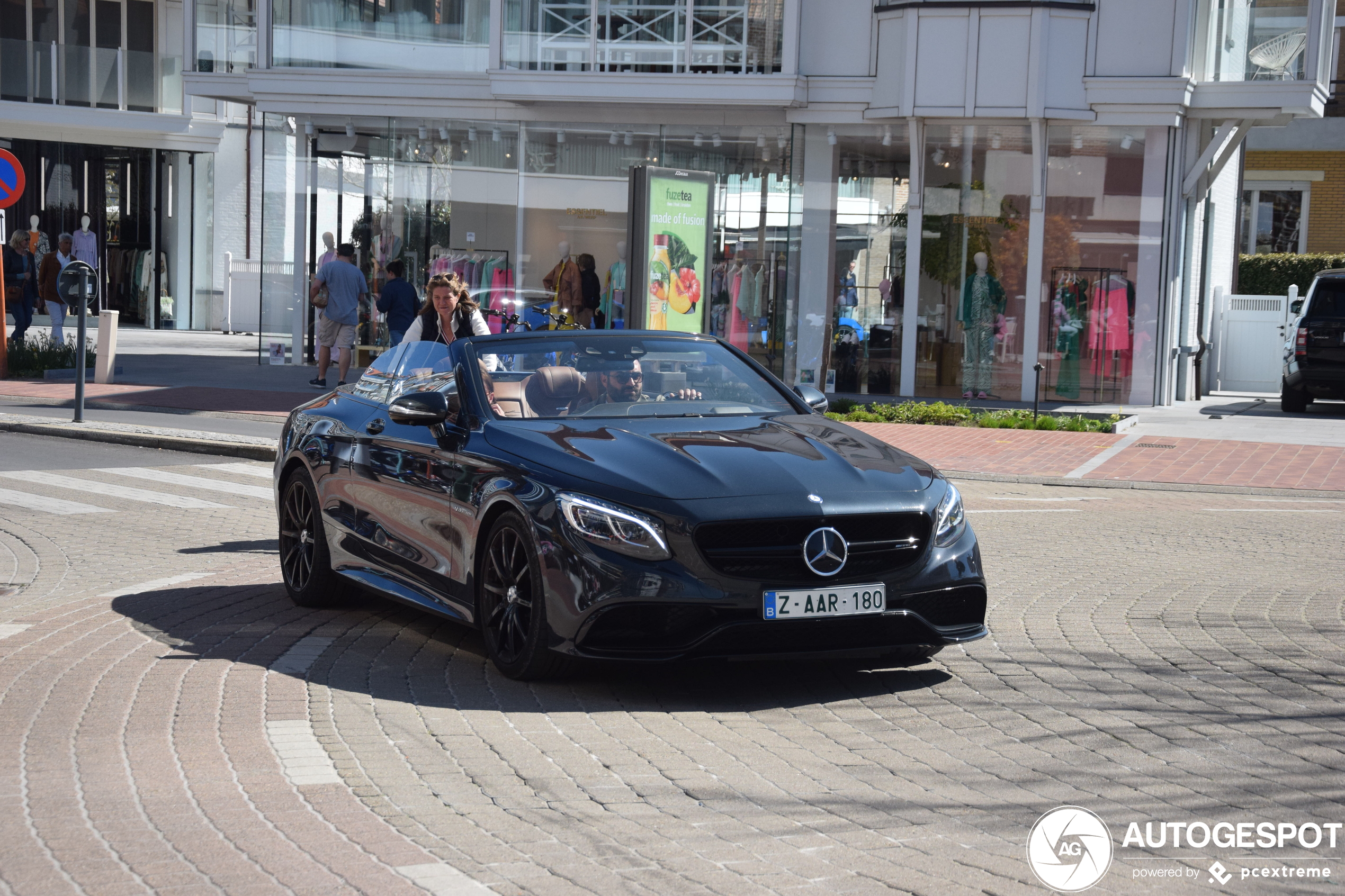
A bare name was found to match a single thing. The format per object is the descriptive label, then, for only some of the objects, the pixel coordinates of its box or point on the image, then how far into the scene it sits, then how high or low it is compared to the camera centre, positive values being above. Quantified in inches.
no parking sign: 729.0 +36.3
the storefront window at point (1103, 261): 888.9 +19.3
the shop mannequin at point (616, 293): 979.3 -6.6
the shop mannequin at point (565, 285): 972.6 -3.5
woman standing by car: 413.4 -9.1
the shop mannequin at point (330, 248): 1035.3 +15.1
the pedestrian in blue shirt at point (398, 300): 848.9 -13.3
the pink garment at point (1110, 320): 892.6 -12.1
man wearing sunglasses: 285.6 -18.3
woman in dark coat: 1110.4 -16.6
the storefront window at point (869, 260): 931.3 +16.8
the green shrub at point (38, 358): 919.7 -53.8
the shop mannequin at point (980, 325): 912.9 -17.8
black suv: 877.2 -23.6
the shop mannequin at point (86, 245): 1321.4 +15.4
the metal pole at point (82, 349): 688.4 -36.0
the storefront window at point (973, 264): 908.0 +16.3
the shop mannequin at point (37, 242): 1315.2 +17.1
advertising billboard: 679.7 +17.0
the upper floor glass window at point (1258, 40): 863.1 +138.4
